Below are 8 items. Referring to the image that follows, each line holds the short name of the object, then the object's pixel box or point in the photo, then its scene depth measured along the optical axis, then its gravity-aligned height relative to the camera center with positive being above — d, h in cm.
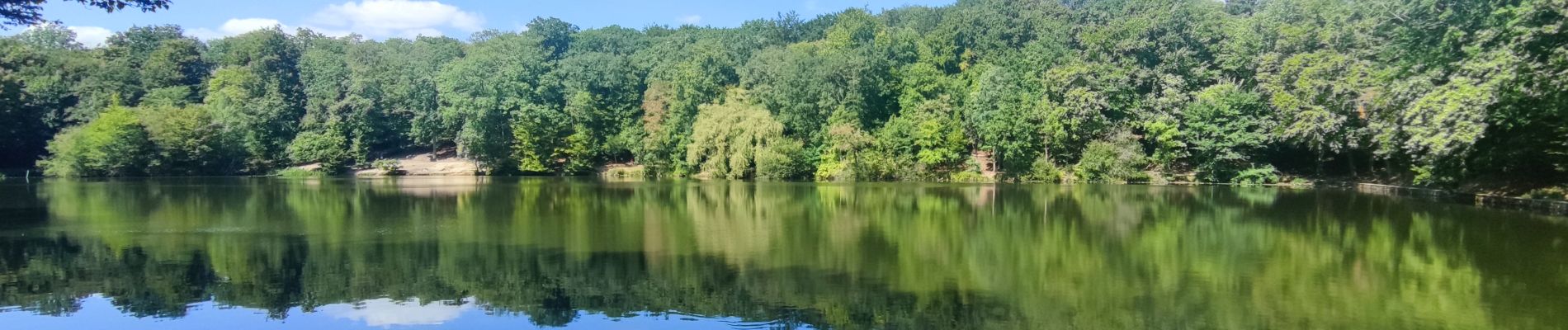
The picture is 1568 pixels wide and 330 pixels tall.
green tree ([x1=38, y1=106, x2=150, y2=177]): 5750 +109
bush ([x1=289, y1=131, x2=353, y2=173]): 6400 +100
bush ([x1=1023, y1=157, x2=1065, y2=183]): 4822 -64
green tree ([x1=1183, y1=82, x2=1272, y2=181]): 4494 +146
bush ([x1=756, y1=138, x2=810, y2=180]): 5250 +4
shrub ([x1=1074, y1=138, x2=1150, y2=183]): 4628 -13
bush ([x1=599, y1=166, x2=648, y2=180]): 6108 -72
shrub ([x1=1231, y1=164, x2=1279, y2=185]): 4491 -87
